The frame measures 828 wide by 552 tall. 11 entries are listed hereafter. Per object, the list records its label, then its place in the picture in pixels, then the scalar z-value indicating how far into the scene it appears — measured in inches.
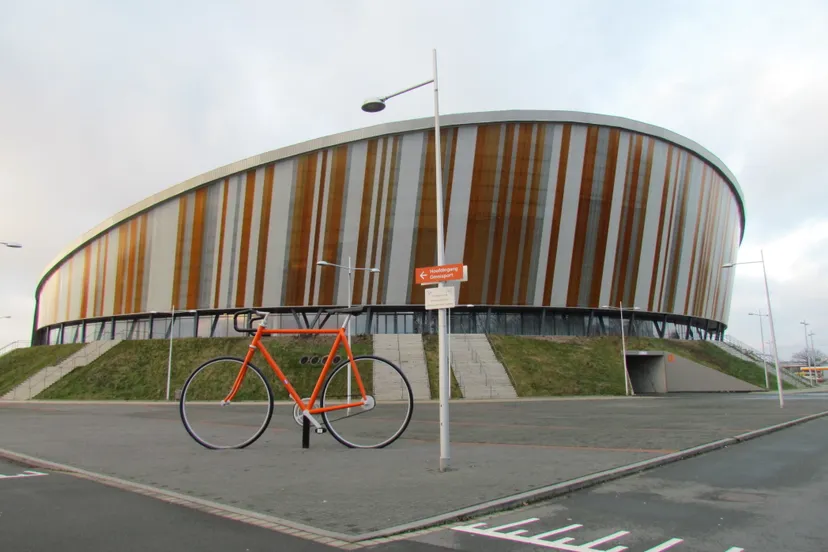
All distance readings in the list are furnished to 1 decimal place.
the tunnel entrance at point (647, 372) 1904.0
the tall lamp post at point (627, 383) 1661.5
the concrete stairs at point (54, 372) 1748.4
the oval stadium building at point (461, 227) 1959.9
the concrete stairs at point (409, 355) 1568.7
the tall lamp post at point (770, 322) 1049.5
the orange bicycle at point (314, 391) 424.5
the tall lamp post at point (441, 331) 354.0
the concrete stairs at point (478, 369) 1551.4
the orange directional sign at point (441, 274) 382.9
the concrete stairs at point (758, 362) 2291.8
